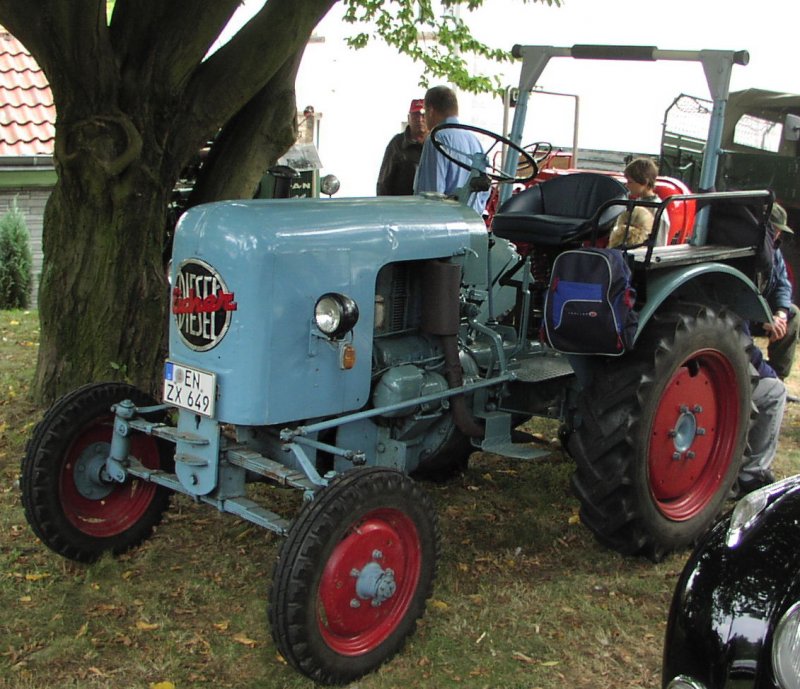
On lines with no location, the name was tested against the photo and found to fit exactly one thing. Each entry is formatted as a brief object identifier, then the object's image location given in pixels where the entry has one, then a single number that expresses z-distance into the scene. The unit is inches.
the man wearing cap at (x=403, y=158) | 263.9
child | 183.1
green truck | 382.6
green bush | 394.6
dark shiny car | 83.4
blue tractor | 123.1
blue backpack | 139.5
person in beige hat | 194.1
